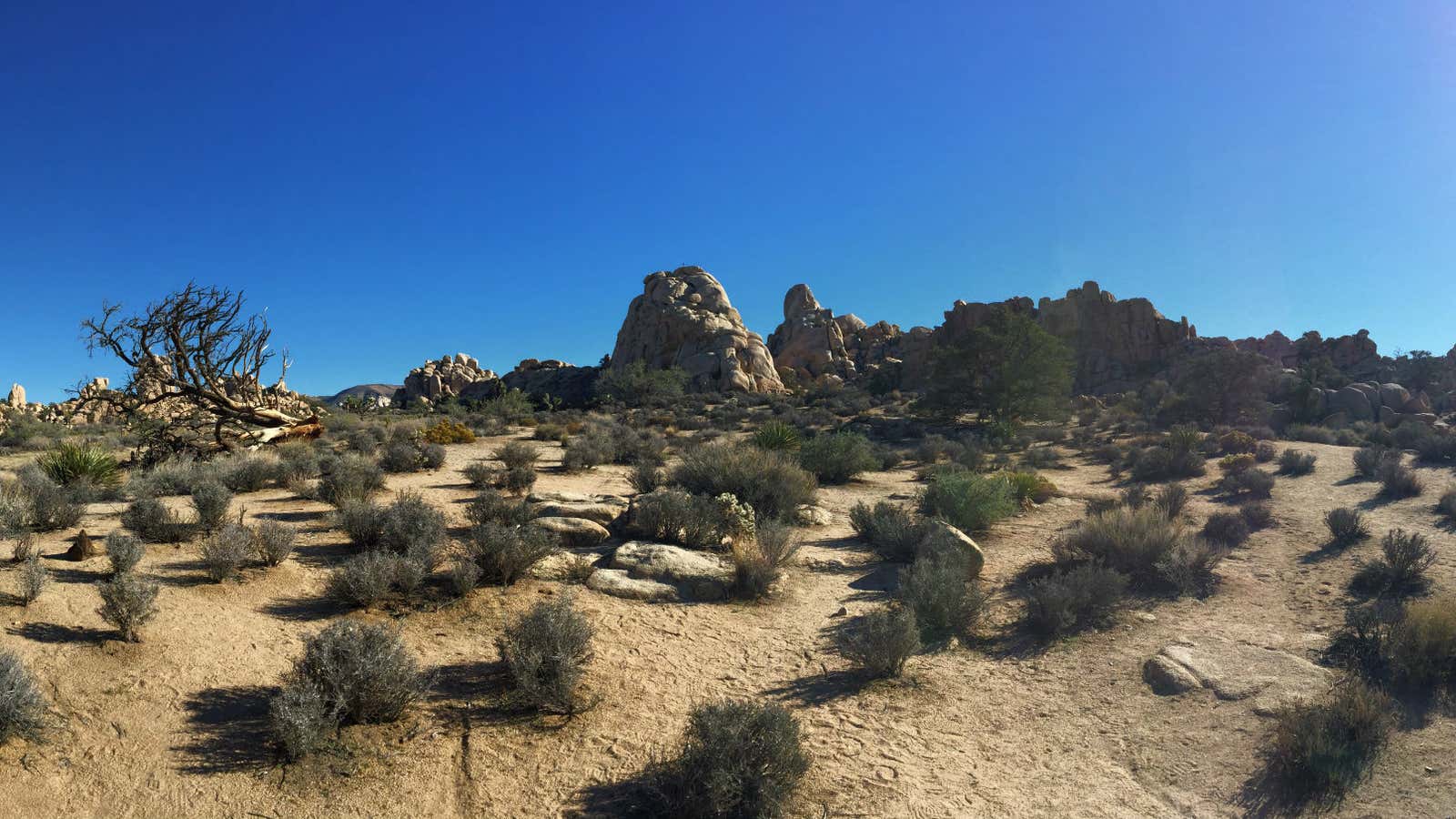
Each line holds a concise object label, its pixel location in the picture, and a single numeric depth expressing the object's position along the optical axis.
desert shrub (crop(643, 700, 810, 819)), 3.87
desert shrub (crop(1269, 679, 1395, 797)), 4.32
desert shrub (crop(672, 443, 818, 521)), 11.26
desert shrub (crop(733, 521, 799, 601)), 8.00
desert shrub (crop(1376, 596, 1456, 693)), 5.38
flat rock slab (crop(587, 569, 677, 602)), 7.54
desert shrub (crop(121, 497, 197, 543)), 7.34
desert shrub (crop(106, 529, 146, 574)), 6.09
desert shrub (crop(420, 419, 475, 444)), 20.09
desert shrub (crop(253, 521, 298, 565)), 6.96
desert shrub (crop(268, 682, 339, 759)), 4.05
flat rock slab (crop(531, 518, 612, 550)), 9.01
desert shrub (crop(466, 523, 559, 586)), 7.19
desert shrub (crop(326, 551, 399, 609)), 6.23
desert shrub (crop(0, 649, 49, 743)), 3.77
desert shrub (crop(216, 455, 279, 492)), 10.85
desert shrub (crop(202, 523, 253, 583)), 6.43
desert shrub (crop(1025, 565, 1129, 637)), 7.06
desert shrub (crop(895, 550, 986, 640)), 7.10
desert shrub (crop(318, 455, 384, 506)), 9.96
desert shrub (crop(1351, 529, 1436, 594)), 7.66
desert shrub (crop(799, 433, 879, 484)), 15.62
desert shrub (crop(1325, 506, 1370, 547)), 9.70
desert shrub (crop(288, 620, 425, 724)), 4.48
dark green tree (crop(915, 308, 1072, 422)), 29.00
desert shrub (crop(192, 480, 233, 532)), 7.87
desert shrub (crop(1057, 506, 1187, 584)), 8.44
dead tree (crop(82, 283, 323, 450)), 13.29
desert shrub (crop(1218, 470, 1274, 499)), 13.12
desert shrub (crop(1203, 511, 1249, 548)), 10.19
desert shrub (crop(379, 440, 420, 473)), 13.76
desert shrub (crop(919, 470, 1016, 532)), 11.09
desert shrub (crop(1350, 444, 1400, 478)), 14.75
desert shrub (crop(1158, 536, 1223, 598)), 8.01
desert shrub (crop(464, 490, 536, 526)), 9.05
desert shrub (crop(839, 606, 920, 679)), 5.96
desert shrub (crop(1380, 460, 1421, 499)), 12.59
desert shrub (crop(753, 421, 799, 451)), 17.84
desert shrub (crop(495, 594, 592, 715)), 5.00
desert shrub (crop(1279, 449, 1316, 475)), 15.65
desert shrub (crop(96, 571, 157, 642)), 5.05
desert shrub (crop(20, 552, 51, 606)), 5.29
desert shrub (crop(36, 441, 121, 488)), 10.39
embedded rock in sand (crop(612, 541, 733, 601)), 7.93
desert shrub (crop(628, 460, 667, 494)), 12.16
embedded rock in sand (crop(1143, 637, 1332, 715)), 5.53
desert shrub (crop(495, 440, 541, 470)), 14.23
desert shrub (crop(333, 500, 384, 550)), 7.82
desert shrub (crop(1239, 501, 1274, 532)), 10.95
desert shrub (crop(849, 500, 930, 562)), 9.39
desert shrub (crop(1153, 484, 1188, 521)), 11.72
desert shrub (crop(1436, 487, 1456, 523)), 10.48
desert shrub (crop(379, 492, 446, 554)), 7.50
